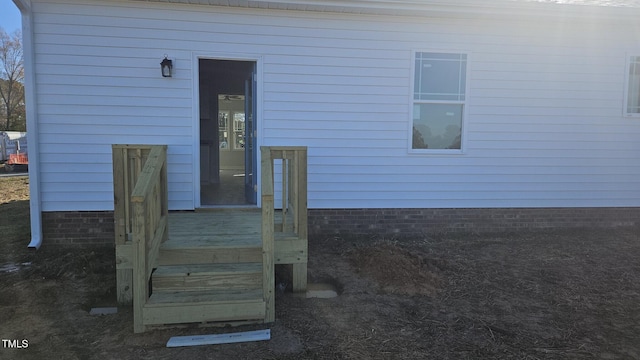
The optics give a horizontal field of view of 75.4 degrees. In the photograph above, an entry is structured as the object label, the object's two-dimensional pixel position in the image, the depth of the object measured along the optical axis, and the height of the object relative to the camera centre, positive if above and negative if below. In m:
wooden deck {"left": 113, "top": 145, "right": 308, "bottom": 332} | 3.08 -0.96
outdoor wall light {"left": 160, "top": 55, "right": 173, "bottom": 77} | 5.02 +0.86
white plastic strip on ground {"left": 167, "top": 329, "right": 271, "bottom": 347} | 2.96 -1.45
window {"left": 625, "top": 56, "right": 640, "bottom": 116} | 6.12 +0.86
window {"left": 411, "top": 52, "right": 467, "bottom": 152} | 5.72 +0.60
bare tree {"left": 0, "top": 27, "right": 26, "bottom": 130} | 28.94 +3.59
